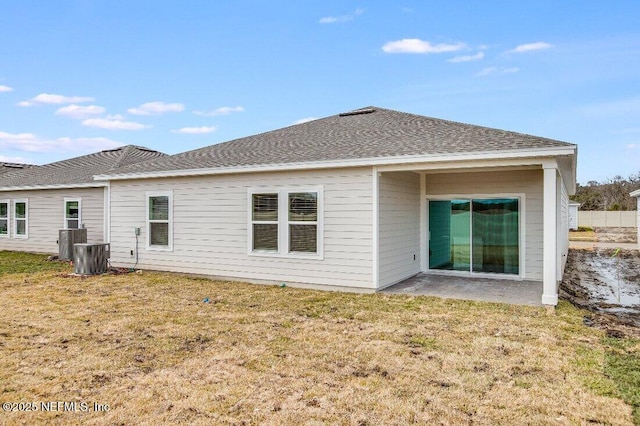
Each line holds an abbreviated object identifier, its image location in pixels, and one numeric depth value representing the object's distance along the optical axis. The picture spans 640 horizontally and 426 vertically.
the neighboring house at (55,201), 13.88
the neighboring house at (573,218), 32.31
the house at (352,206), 7.85
